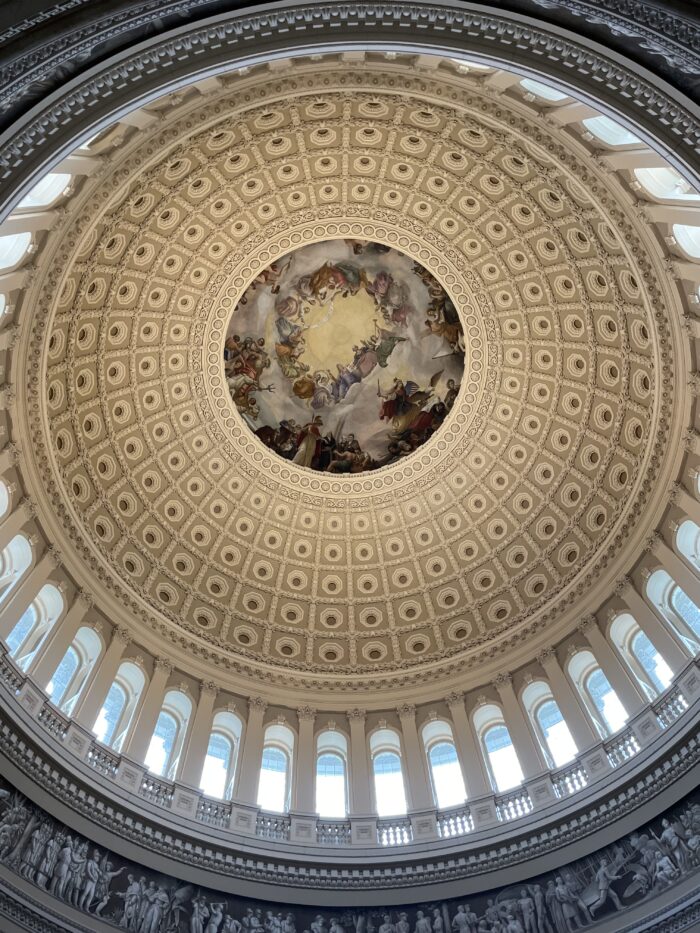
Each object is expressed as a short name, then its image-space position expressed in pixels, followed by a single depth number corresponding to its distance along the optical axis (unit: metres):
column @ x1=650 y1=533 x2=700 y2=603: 20.91
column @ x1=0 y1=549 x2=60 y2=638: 19.85
